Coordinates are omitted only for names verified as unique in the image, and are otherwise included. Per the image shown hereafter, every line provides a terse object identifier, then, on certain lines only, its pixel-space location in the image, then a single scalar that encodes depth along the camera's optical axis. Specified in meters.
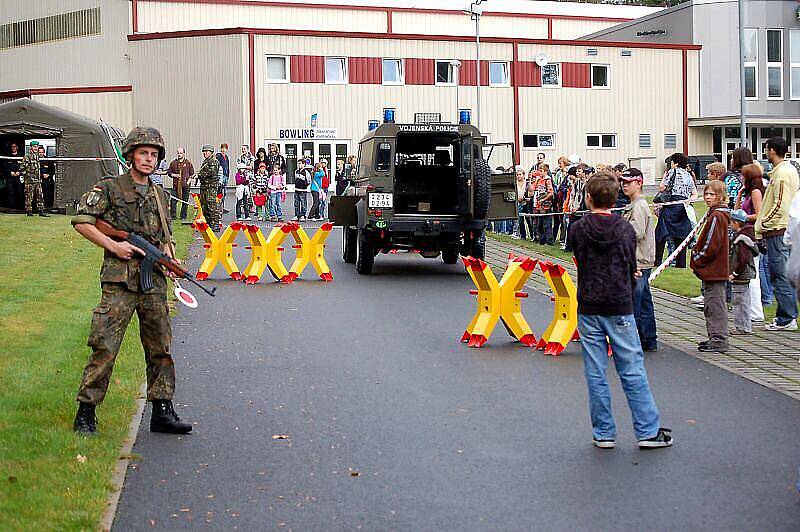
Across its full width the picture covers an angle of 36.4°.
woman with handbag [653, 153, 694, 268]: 19.53
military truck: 19.69
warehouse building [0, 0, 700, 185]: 51.75
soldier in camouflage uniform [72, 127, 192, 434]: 7.66
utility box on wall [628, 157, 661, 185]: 54.31
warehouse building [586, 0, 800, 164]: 57.31
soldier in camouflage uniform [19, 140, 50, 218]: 30.83
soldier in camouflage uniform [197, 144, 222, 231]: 29.97
